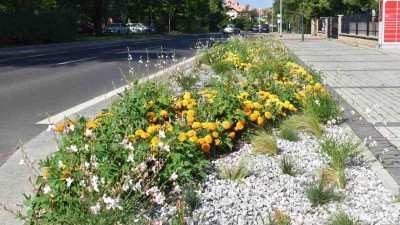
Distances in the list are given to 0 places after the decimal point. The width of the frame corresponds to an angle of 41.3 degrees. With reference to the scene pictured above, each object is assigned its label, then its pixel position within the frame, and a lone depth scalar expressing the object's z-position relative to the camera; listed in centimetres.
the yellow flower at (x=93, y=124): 463
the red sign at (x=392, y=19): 2430
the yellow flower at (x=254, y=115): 565
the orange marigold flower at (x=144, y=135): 441
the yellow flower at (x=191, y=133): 467
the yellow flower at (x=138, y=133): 445
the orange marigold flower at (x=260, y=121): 562
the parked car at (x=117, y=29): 6424
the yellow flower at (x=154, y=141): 404
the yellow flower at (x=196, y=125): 495
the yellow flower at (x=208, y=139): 478
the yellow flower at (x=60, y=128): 436
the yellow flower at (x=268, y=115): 578
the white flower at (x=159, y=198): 283
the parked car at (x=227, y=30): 6693
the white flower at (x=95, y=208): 262
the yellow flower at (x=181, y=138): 430
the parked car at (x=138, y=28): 6778
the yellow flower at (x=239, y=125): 538
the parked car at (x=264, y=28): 7647
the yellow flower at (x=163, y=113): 521
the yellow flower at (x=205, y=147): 473
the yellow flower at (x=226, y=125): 516
